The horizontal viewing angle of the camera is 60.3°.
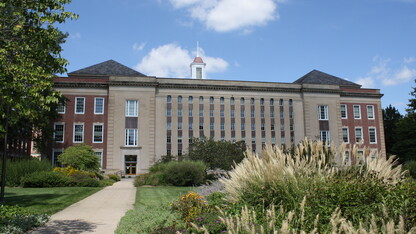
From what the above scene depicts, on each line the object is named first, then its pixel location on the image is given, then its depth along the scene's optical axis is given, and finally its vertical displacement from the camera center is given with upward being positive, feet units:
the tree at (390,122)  204.27 +23.11
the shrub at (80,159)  122.72 +2.10
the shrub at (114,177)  121.49 -4.16
